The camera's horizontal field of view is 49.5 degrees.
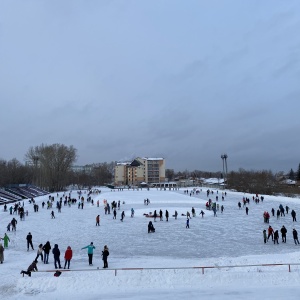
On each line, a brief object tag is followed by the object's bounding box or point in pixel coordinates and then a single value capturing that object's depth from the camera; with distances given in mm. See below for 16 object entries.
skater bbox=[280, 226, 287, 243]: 17994
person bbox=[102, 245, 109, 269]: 12719
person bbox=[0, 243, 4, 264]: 13630
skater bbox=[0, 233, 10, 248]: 16734
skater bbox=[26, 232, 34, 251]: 16469
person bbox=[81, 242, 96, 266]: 13334
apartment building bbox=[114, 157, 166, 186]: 155500
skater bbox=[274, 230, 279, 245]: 17531
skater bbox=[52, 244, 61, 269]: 12859
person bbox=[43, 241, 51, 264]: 13719
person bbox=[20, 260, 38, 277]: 11102
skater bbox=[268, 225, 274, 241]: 18094
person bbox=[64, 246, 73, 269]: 12727
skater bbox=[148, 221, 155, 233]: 21484
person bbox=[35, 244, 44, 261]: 13766
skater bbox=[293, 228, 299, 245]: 17531
